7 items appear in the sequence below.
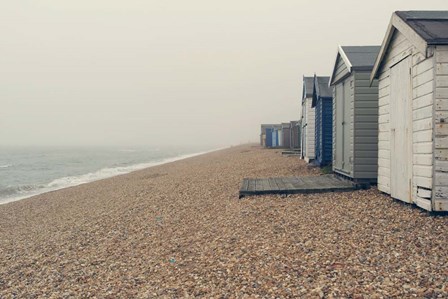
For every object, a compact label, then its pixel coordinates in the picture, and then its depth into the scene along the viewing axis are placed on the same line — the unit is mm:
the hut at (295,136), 35588
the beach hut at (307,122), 19494
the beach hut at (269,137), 48272
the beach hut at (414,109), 6457
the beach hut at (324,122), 16438
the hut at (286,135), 42188
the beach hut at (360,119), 10109
